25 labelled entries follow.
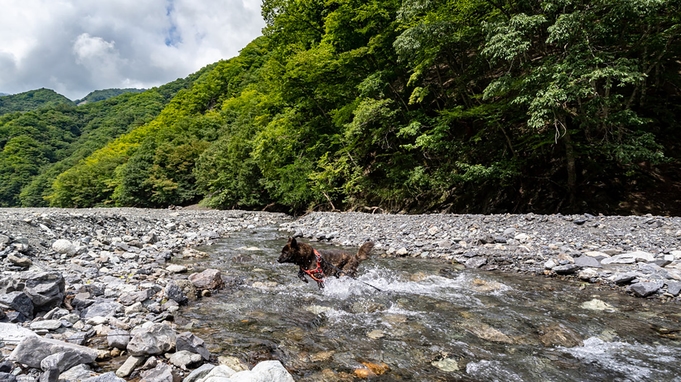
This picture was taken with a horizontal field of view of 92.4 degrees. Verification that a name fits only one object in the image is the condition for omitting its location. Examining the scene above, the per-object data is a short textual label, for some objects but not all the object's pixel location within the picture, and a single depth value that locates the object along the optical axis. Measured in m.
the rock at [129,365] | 3.07
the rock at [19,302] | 3.83
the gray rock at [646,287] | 5.46
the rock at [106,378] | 2.67
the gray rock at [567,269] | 6.82
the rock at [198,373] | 2.98
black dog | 6.13
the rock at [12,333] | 3.20
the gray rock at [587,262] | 6.84
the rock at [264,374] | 2.71
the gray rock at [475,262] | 7.93
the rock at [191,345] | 3.51
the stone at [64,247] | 7.87
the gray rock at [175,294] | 5.32
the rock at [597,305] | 5.06
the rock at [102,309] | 4.38
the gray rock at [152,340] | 3.36
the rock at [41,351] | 2.85
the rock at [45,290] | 4.14
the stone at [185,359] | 3.29
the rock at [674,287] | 5.39
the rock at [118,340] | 3.54
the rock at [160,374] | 2.94
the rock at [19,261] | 6.04
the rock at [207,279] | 6.10
